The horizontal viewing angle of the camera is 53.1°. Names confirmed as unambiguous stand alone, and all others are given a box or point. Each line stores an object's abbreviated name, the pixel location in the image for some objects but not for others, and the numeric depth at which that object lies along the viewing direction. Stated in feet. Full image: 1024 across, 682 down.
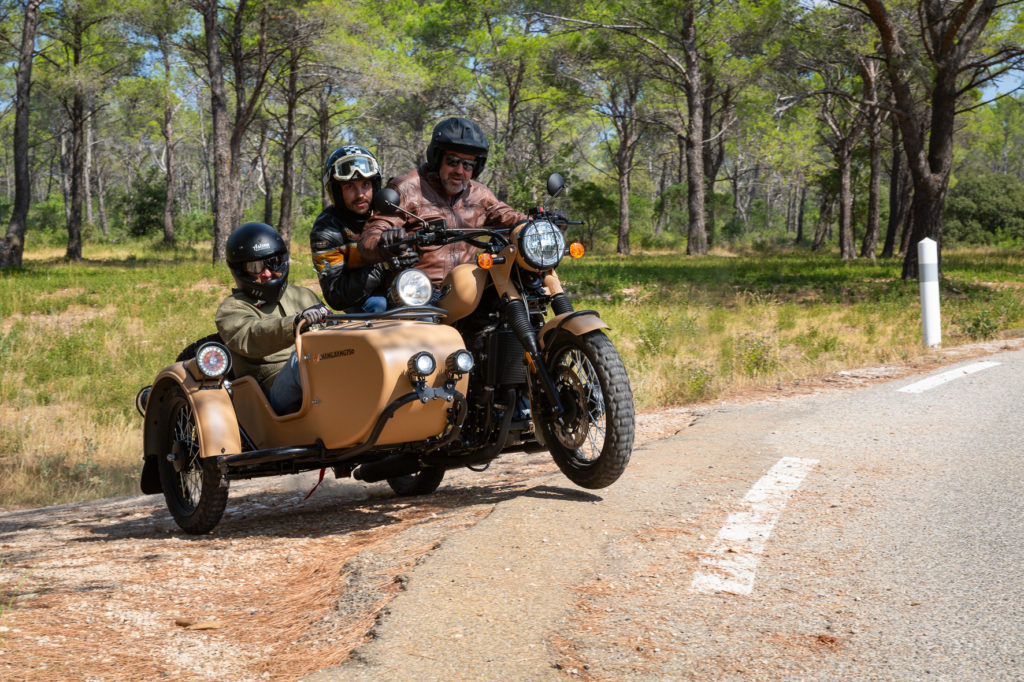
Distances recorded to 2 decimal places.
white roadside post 37.83
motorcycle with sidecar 16.16
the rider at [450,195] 19.42
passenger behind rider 19.62
